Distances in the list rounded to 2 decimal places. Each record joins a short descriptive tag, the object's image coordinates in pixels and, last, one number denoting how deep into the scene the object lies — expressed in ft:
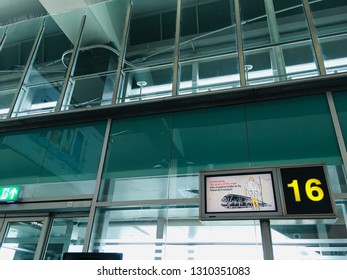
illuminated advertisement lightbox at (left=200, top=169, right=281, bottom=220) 10.13
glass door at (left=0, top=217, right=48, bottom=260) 12.19
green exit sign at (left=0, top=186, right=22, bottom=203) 13.30
